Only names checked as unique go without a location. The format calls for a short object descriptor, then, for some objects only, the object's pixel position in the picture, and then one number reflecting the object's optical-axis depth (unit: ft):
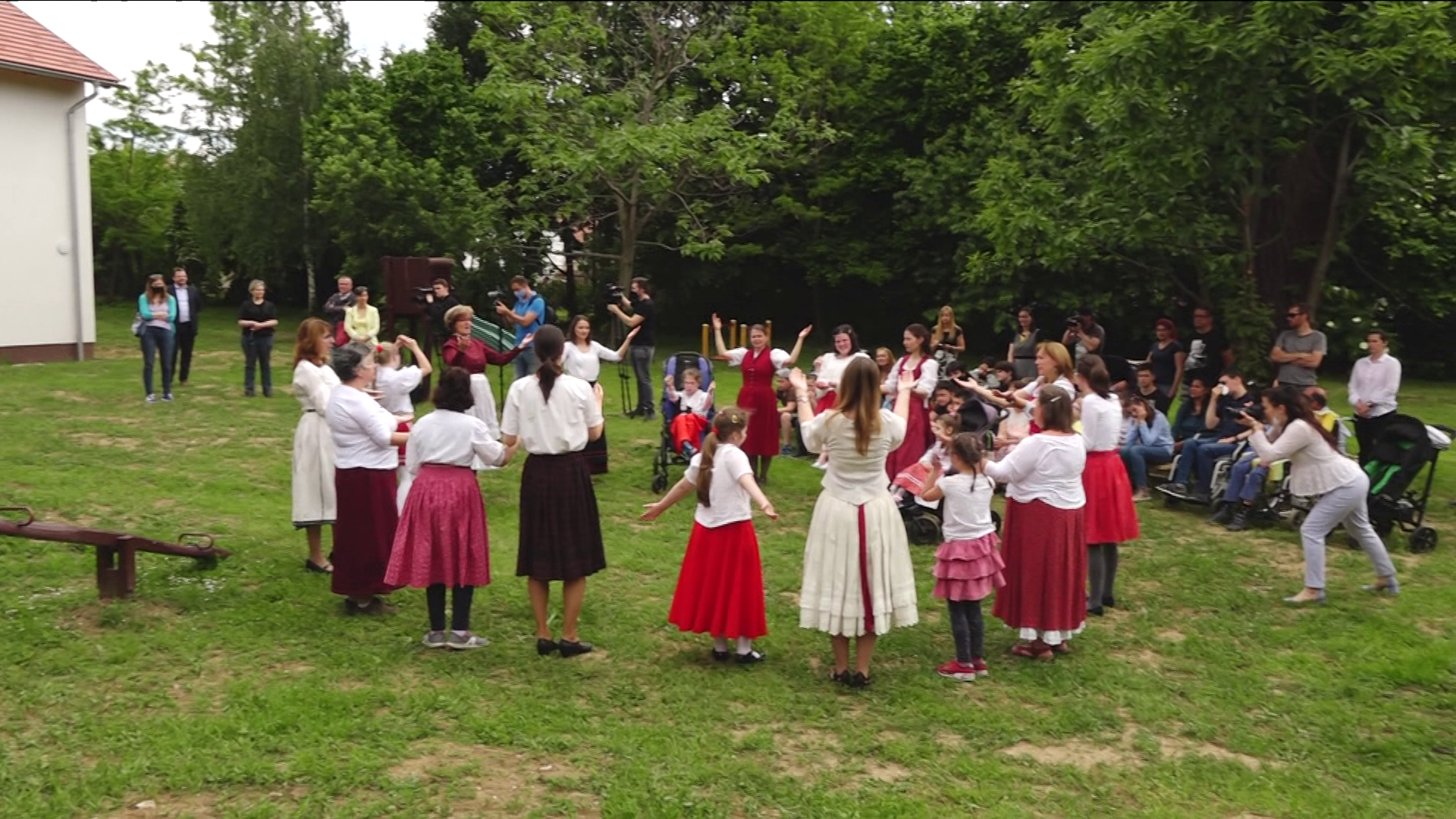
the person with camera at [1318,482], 26.43
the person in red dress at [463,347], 32.35
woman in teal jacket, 49.52
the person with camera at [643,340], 46.98
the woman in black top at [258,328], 51.44
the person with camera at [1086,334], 40.47
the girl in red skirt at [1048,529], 22.00
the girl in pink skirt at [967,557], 21.35
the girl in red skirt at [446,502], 21.35
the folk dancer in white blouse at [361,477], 22.71
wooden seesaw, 21.74
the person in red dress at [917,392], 34.19
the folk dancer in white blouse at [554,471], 21.30
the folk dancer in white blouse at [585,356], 37.42
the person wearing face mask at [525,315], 46.26
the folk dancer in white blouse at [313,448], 25.58
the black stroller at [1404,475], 32.17
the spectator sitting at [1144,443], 38.17
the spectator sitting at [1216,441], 37.19
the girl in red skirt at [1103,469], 25.09
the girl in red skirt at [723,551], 20.90
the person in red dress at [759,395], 37.37
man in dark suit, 52.47
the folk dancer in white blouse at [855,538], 19.89
